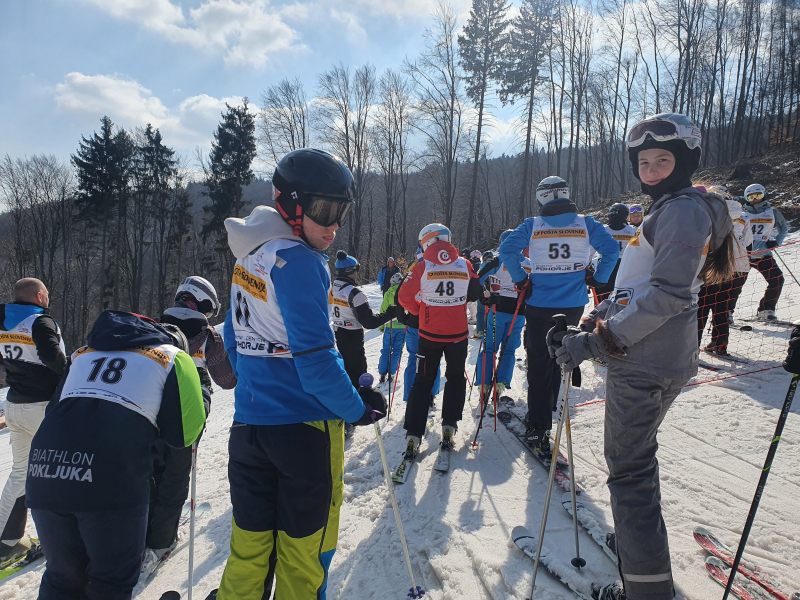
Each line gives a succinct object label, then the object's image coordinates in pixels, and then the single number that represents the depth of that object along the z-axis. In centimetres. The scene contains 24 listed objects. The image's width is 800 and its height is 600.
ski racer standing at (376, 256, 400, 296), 1365
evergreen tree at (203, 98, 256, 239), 2838
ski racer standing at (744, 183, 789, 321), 734
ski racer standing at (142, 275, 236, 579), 312
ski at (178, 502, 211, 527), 344
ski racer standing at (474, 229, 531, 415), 563
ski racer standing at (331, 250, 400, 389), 550
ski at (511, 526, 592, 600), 237
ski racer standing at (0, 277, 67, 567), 352
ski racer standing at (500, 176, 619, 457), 403
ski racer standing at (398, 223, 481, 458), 424
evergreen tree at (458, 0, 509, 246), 2397
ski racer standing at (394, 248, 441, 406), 562
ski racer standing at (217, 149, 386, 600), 184
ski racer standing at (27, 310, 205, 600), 182
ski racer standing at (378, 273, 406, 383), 689
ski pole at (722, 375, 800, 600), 206
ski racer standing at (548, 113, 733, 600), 192
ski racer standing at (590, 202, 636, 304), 708
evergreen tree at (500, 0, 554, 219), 2469
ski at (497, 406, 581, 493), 354
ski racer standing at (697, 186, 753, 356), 612
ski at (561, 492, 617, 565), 263
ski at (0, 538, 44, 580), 319
